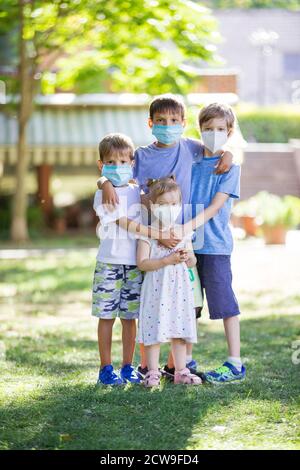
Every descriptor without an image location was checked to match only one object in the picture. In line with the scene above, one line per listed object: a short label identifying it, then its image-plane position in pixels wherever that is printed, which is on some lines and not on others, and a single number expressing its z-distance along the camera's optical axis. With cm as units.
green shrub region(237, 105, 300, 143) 2716
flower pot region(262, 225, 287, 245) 1625
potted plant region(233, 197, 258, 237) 1758
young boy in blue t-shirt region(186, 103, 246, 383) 561
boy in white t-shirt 545
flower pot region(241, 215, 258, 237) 1773
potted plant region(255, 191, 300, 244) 1612
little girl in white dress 540
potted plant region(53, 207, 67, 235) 1994
